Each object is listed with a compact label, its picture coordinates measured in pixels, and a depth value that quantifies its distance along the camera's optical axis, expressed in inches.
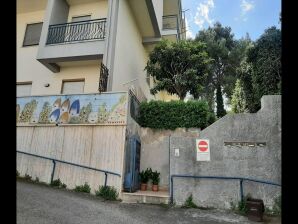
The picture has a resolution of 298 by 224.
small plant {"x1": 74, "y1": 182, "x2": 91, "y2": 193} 368.2
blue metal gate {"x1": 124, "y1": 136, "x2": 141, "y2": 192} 373.7
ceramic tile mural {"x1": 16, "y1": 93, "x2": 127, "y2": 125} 401.4
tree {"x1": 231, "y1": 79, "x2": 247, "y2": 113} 575.2
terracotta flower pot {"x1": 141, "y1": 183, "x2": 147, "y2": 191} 416.7
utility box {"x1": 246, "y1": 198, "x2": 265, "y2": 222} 293.1
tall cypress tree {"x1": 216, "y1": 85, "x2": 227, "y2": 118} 847.7
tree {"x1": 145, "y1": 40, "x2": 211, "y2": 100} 553.6
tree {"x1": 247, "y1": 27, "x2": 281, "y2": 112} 489.7
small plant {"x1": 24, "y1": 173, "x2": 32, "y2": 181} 393.7
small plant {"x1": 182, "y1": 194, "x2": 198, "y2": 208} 339.6
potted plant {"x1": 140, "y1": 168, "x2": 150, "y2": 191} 424.6
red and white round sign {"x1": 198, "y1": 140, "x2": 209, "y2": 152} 362.0
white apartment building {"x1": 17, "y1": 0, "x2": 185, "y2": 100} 496.1
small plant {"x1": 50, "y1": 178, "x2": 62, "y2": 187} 379.9
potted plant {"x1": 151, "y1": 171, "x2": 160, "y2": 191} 422.1
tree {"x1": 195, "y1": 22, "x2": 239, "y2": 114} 986.1
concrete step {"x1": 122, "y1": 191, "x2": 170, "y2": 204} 345.7
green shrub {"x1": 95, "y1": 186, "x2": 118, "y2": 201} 356.5
